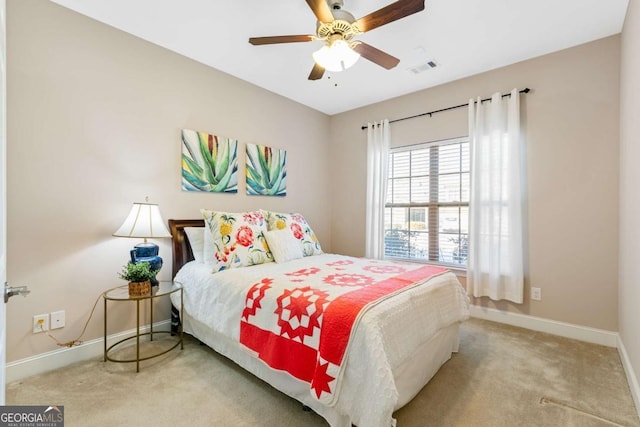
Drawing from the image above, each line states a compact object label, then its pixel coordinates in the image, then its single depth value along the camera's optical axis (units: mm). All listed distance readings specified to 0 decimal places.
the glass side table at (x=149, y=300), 2055
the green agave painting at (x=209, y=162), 2846
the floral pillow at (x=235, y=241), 2430
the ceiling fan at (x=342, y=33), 1680
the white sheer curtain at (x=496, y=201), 2875
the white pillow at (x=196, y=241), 2666
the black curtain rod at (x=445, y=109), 2873
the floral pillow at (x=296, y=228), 2996
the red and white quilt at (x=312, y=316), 1423
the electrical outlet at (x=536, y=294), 2826
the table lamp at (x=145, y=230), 2232
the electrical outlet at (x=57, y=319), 2113
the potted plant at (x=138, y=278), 2098
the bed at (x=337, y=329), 1371
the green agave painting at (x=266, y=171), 3391
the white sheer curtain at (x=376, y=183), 3863
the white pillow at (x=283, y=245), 2688
